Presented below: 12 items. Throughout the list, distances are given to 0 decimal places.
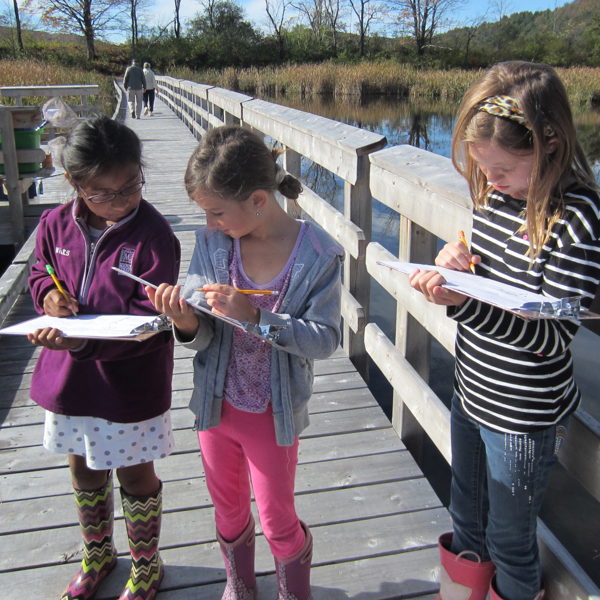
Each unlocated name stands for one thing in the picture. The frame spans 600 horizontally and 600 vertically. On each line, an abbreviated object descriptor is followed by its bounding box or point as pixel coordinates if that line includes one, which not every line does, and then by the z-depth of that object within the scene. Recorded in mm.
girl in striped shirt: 1144
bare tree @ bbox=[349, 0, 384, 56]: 48038
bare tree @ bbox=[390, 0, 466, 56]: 45844
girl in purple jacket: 1541
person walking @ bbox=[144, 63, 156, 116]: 17125
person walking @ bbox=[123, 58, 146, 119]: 15039
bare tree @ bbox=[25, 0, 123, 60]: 43719
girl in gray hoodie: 1426
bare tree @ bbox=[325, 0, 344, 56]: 51219
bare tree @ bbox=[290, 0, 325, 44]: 52531
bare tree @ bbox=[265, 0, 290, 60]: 48000
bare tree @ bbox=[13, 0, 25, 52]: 43066
